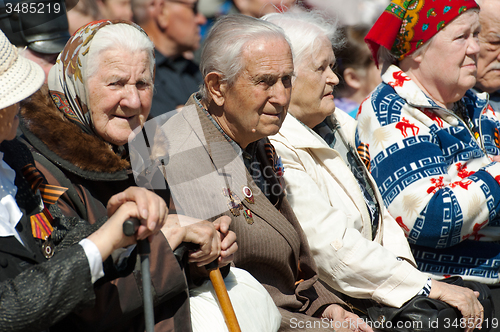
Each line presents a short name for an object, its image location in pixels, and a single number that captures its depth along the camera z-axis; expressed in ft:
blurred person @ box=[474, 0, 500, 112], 26.89
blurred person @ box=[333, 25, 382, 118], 32.23
